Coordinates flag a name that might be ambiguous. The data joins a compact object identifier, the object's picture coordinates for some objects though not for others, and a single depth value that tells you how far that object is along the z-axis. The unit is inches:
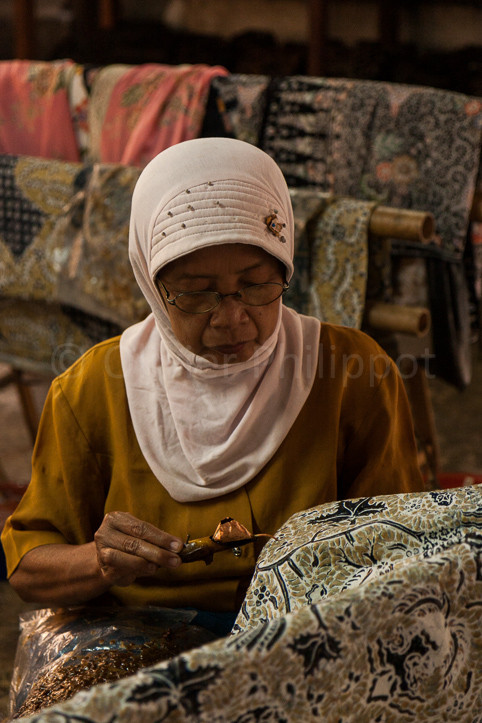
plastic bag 42.4
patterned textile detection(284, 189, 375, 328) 77.8
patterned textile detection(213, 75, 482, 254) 92.0
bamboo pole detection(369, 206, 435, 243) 73.8
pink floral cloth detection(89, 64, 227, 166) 102.2
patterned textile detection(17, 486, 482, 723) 25.7
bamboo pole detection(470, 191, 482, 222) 92.5
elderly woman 48.0
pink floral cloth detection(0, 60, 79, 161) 109.4
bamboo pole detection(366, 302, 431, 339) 78.8
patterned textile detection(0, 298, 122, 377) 95.0
